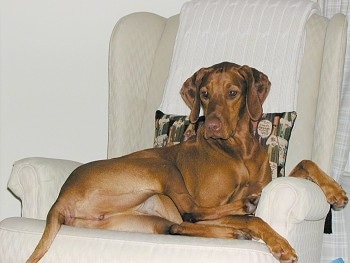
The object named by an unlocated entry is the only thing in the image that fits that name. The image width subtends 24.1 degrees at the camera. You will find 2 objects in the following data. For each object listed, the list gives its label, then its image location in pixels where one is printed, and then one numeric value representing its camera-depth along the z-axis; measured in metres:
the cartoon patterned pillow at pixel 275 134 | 2.95
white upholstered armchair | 2.28
